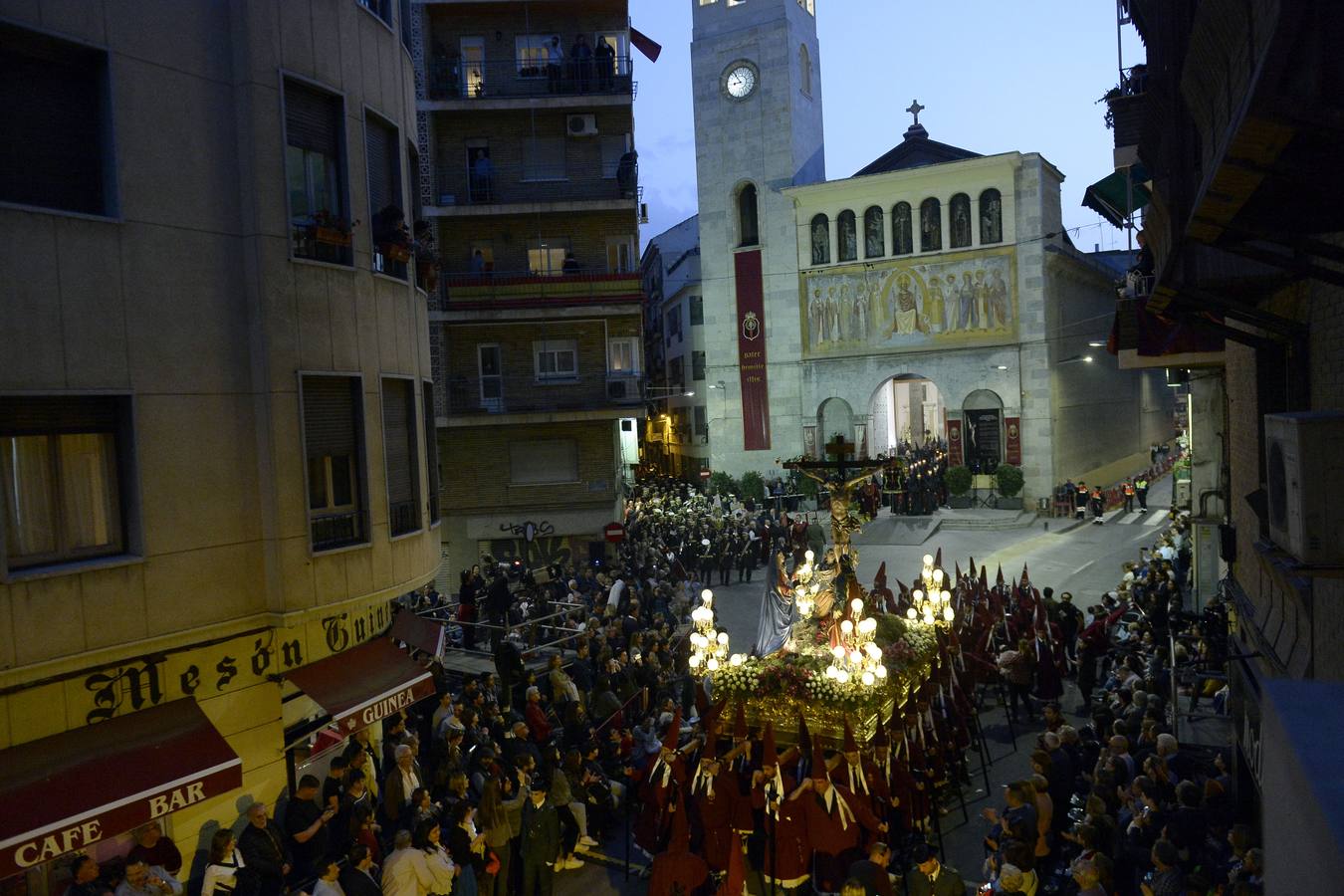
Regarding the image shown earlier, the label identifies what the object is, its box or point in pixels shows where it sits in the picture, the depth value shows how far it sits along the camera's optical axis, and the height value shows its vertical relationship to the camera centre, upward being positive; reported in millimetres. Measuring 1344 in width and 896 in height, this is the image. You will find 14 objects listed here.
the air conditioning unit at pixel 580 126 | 28047 +8658
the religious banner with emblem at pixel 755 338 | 42875 +3300
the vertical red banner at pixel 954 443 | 40219 -1768
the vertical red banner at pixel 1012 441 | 38841 -1718
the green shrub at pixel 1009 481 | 37500 -3227
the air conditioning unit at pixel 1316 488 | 5773 -634
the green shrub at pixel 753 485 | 42281 -3263
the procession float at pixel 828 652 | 12211 -3389
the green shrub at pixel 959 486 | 37719 -3340
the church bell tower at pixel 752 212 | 42531 +9107
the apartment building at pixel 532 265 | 27641 +4680
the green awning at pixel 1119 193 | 19031 +4423
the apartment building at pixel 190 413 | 7953 +241
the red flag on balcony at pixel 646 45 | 30205 +11895
